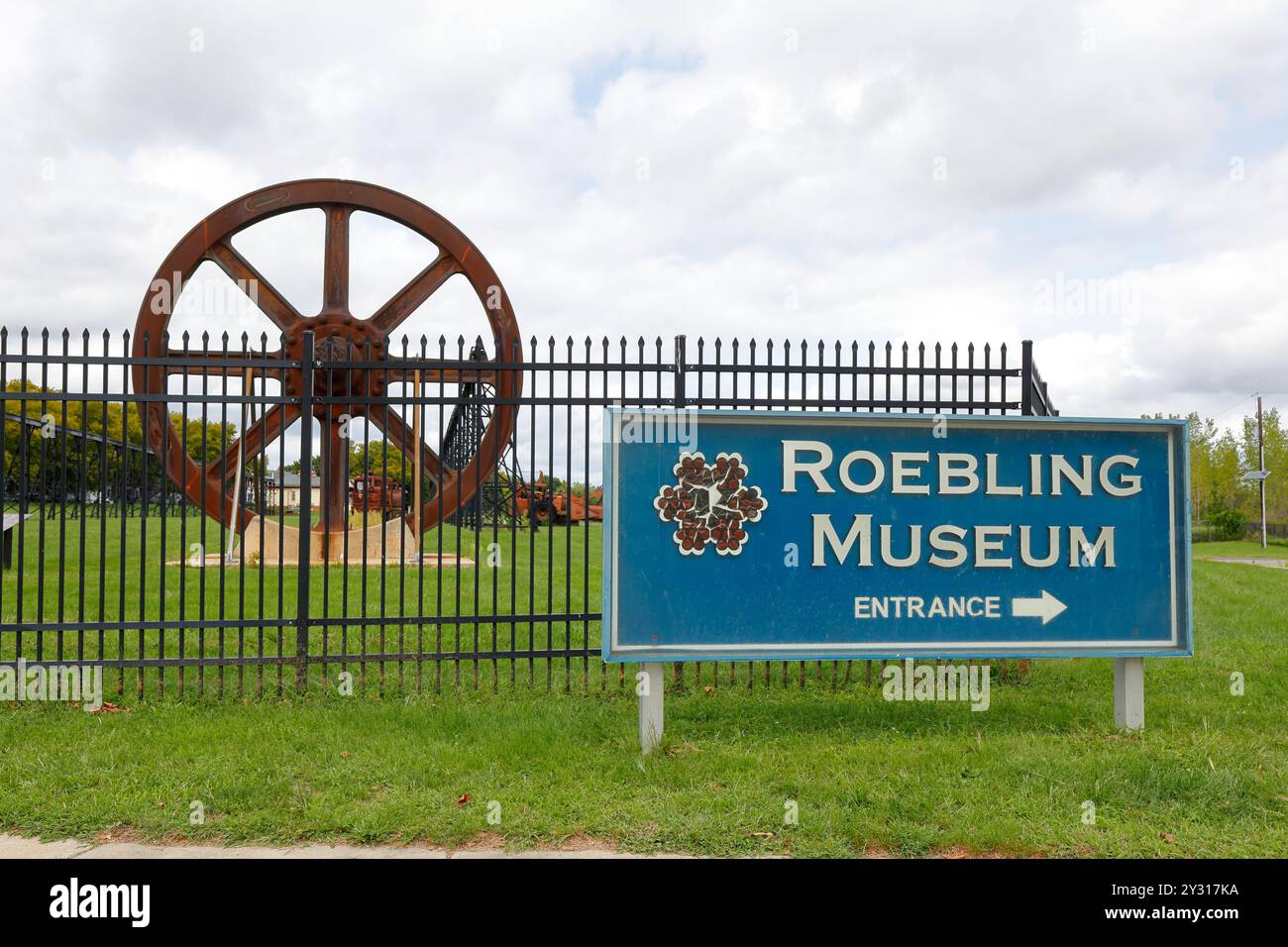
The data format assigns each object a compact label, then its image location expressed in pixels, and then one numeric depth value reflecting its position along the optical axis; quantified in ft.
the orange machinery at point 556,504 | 71.48
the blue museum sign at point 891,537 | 17.10
